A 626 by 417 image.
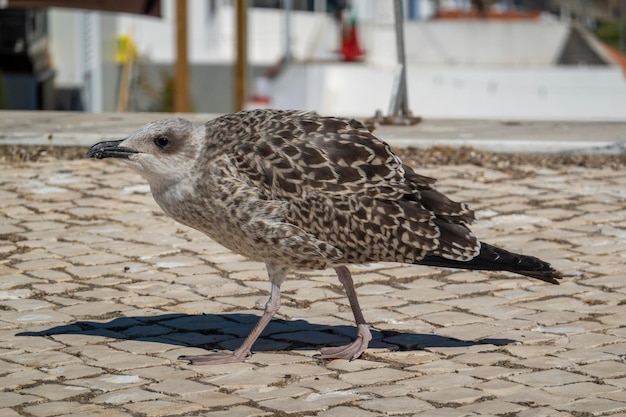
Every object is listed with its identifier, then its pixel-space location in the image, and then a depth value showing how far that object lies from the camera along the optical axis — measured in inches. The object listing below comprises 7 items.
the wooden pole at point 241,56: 662.5
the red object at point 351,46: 1202.6
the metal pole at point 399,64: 456.1
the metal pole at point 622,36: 1839.3
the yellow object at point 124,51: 1103.0
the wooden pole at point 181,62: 559.2
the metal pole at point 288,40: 1182.8
